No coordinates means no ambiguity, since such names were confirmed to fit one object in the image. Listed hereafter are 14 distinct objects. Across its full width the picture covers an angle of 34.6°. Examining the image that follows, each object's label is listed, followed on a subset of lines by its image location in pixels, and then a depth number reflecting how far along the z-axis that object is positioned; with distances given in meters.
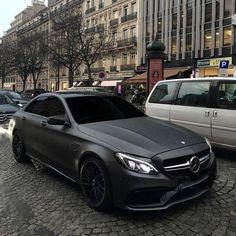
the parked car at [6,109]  13.91
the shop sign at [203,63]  36.19
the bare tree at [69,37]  37.91
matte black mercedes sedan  4.14
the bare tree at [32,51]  56.28
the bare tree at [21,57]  59.22
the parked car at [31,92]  44.81
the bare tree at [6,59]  62.14
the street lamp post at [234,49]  32.87
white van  6.99
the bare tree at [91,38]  37.22
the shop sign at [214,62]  35.03
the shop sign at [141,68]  44.59
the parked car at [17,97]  18.39
